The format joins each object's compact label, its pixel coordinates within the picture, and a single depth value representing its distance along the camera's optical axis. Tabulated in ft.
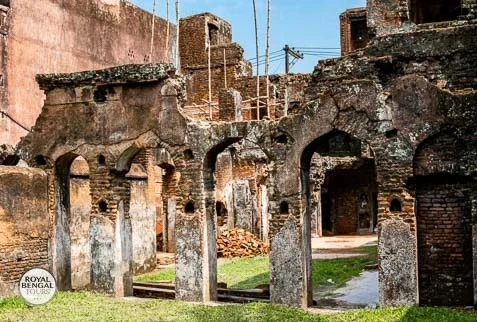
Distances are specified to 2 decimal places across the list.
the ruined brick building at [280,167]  36.45
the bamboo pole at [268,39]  52.05
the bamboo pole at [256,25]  57.51
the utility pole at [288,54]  135.61
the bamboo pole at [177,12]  55.96
